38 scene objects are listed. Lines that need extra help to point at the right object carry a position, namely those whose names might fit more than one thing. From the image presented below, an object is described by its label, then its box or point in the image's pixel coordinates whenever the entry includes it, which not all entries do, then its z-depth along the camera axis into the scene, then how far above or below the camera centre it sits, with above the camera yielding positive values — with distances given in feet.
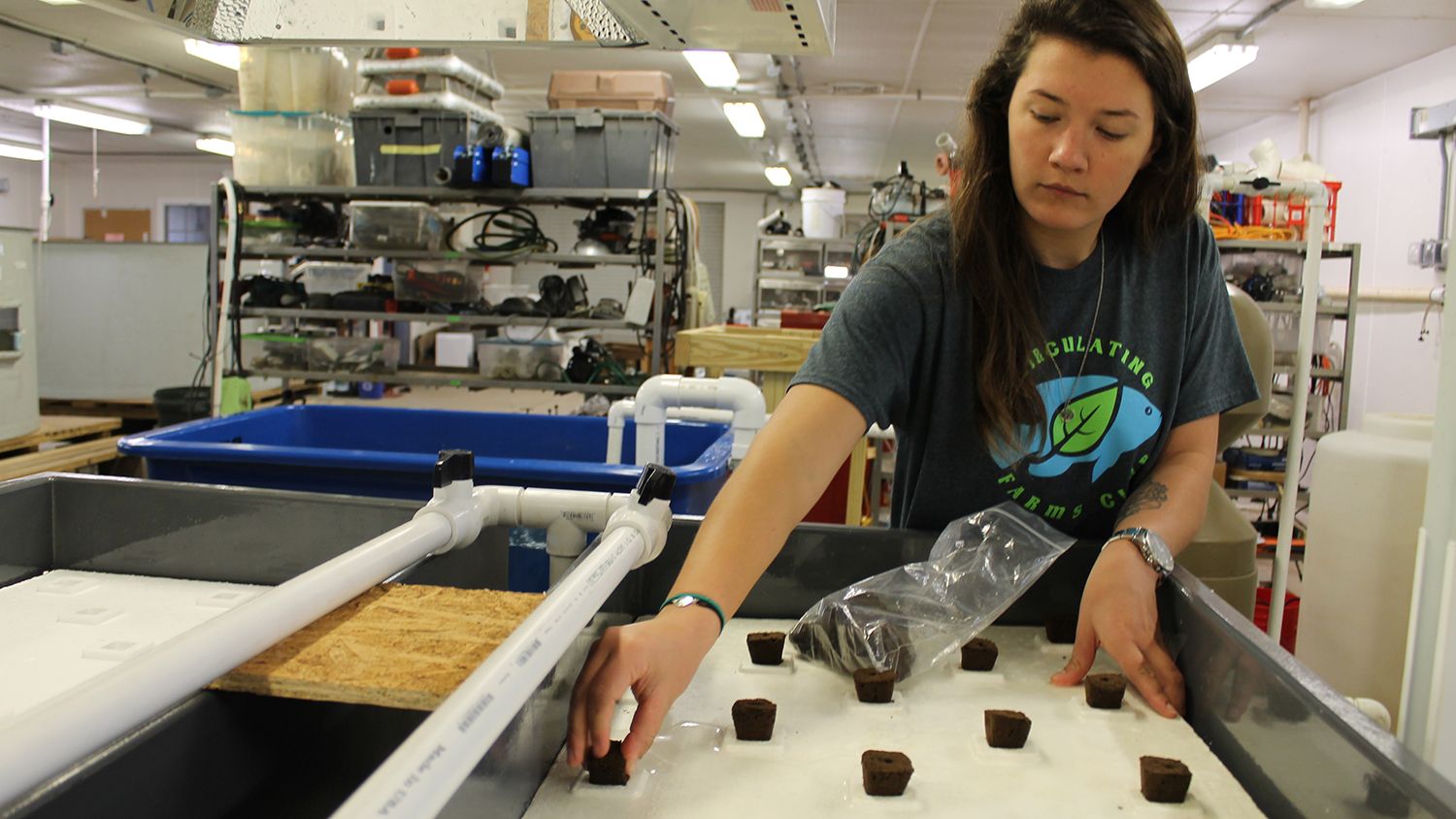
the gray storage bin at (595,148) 15.02 +2.63
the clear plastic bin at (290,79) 15.74 +3.72
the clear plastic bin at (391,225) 15.17 +1.33
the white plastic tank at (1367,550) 8.86 -1.87
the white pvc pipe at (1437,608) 4.70 -1.26
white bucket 27.99 +3.41
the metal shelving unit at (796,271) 30.66 +1.79
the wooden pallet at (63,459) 12.23 -2.18
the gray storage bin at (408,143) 15.31 +2.65
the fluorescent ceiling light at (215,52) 21.40 +5.71
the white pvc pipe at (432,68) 14.90 +3.76
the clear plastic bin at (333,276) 18.08 +0.59
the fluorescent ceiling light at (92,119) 29.55 +5.77
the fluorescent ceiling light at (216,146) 35.70 +5.86
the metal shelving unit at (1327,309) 16.11 +0.68
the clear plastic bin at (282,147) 15.94 +2.61
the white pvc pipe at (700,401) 7.01 -0.56
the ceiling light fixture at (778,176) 40.29 +6.41
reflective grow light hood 3.71 +1.13
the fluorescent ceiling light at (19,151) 35.96 +5.35
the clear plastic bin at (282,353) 15.90 -0.78
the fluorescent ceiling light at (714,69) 21.02 +5.74
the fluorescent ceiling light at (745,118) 27.62 +6.15
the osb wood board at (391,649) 2.19 -0.83
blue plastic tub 6.21 -1.07
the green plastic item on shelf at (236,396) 13.96 -1.32
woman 3.37 -0.02
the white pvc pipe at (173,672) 1.57 -0.71
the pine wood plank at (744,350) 10.32 -0.27
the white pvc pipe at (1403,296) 19.36 +1.16
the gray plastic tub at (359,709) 2.12 -1.02
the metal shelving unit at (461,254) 14.79 +0.90
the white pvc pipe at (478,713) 1.49 -0.71
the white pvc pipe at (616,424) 8.18 -0.88
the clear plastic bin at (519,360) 15.66 -0.72
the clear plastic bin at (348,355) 15.97 -0.77
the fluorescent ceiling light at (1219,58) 19.47 +5.87
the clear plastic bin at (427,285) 16.06 +0.44
